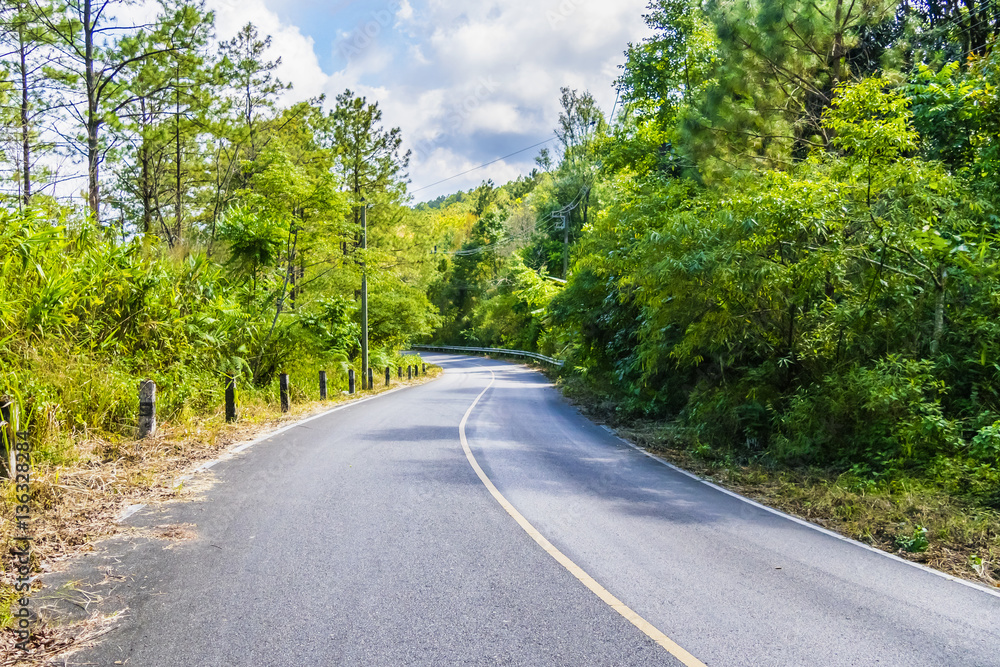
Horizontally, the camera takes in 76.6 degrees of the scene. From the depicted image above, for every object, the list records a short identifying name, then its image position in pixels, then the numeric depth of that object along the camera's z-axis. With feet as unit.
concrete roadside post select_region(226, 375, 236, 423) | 38.60
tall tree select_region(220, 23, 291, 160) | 72.59
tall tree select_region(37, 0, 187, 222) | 44.09
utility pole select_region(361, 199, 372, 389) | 77.10
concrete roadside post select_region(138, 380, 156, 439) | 29.19
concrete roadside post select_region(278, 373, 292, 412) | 47.38
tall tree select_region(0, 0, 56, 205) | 44.39
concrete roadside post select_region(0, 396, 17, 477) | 19.79
